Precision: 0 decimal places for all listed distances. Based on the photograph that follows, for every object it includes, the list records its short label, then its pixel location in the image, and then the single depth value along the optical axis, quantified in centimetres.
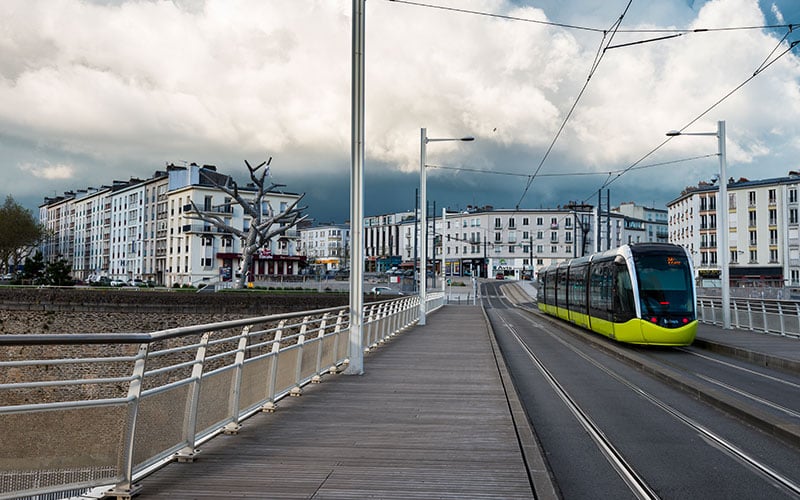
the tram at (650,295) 2056
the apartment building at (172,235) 8119
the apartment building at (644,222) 13962
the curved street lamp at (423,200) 3086
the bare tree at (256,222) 5853
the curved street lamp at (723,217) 2633
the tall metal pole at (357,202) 1270
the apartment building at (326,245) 16650
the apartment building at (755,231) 8100
